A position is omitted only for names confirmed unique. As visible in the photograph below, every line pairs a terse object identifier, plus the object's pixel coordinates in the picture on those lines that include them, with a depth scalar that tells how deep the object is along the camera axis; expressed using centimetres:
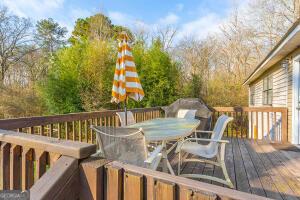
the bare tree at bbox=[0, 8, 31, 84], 959
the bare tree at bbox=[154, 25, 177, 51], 1177
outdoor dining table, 186
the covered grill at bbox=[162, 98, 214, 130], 407
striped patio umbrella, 252
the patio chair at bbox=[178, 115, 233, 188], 193
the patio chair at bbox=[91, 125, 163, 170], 144
